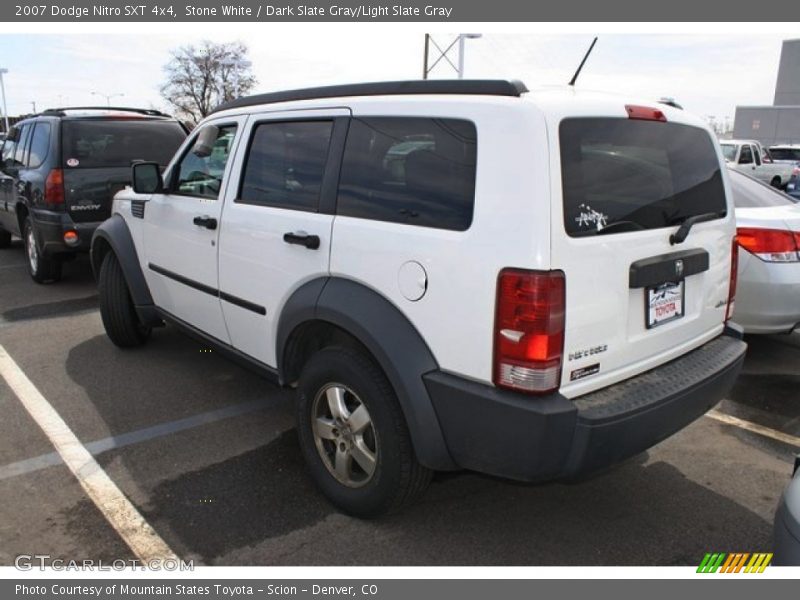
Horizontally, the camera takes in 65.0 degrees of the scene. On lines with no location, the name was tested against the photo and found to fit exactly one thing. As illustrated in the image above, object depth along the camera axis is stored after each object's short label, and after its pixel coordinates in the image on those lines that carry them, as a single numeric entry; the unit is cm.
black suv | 652
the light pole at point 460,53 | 1625
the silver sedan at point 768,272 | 443
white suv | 218
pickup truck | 1831
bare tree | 4300
